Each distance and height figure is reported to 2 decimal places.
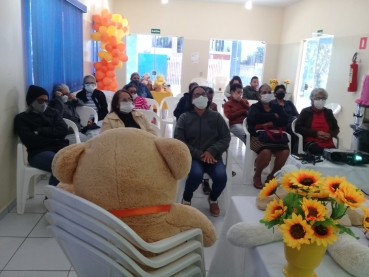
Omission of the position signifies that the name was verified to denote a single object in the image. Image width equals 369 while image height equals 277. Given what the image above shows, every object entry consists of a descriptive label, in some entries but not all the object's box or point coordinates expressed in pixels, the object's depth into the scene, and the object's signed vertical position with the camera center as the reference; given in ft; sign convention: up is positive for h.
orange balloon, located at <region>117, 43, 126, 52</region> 21.11 +1.51
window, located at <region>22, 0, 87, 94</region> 10.18 +0.94
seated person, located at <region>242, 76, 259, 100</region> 22.35 -0.88
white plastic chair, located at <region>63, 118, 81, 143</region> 10.30 -1.91
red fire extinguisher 17.12 +0.41
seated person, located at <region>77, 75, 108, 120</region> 14.26 -1.30
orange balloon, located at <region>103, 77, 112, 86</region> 21.48 -0.79
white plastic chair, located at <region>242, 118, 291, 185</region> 12.04 -3.13
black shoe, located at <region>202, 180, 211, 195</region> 10.91 -3.82
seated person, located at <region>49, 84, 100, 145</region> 11.09 -1.55
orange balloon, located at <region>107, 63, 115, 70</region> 21.45 +0.22
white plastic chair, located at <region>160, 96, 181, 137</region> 17.89 -1.57
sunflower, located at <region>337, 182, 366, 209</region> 3.01 -1.06
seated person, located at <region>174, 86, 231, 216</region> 9.23 -1.93
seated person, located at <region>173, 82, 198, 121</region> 12.79 -1.36
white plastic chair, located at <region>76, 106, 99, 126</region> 13.40 -1.90
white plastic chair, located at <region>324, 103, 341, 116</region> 18.66 -1.41
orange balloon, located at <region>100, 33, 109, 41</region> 20.27 +2.00
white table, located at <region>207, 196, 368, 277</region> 3.50 -2.09
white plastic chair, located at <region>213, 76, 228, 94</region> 29.32 -0.64
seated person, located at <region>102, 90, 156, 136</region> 9.85 -1.37
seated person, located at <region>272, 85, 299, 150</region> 15.05 -1.10
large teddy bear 3.70 -1.21
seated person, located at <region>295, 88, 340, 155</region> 11.81 -1.56
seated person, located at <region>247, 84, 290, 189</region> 11.71 -1.75
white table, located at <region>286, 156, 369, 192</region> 8.23 -2.23
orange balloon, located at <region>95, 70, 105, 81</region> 21.34 -0.42
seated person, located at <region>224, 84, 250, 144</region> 14.56 -1.44
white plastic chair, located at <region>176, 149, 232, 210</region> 9.77 -3.06
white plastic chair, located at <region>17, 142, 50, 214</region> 8.68 -3.00
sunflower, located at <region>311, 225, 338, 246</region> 2.85 -1.35
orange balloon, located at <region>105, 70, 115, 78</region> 21.54 -0.31
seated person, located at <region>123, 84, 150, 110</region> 14.32 -1.43
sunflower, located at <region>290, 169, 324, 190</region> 3.10 -0.97
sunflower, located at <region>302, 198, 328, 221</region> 2.84 -1.14
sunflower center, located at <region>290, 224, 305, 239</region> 2.86 -1.34
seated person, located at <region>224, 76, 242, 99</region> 19.16 -0.67
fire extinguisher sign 16.78 +2.21
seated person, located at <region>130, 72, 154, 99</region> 17.99 -1.06
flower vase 3.05 -1.70
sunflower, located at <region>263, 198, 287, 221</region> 3.05 -1.25
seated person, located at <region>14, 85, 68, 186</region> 8.74 -1.80
